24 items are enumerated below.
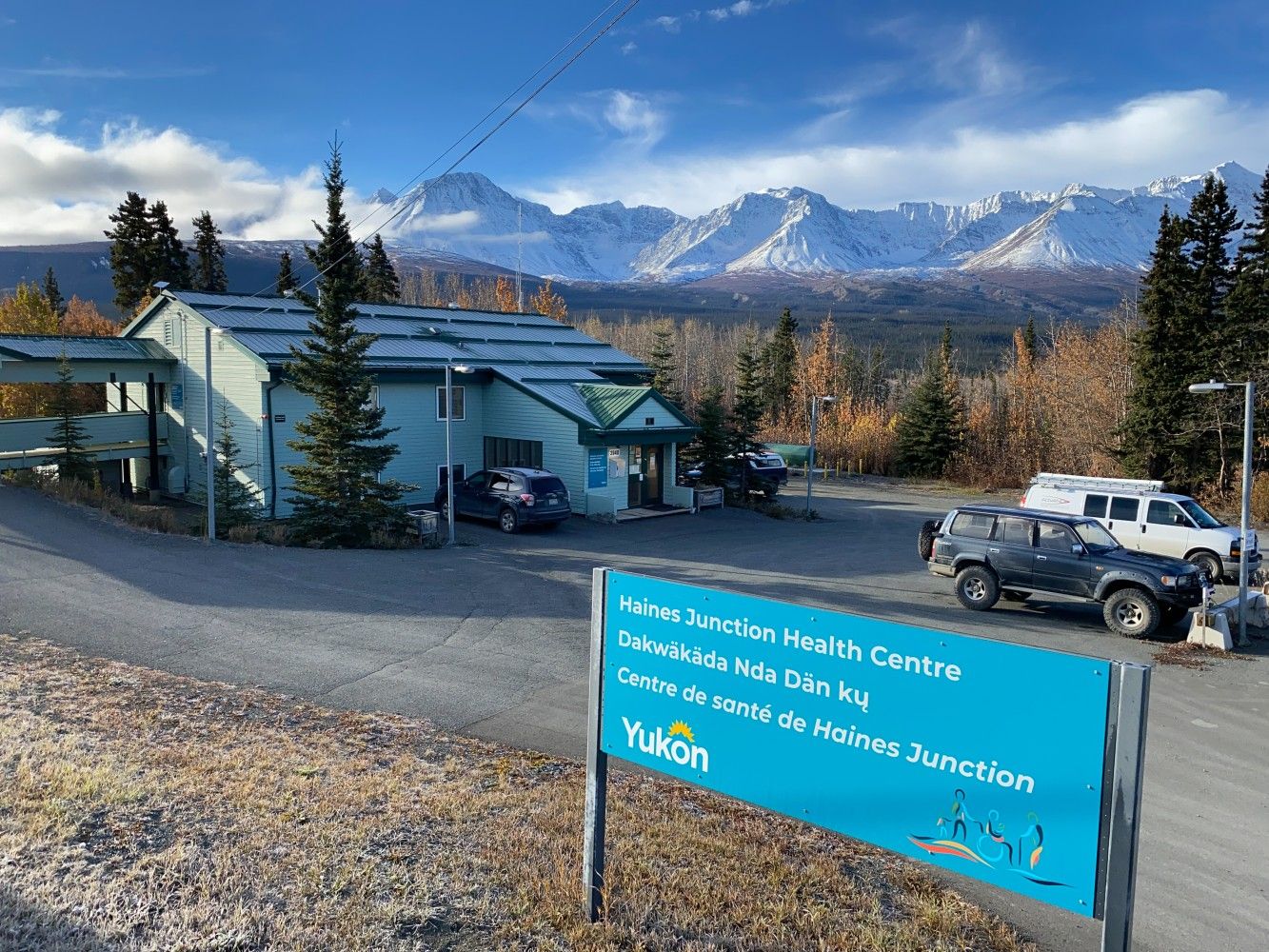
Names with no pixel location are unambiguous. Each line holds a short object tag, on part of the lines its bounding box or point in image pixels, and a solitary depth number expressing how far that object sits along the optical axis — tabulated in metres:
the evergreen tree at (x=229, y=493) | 23.98
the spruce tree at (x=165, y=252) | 54.78
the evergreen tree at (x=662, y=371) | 46.97
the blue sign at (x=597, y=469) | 30.69
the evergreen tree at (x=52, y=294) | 73.86
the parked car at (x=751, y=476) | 37.66
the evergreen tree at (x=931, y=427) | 55.97
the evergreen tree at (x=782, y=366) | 74.12
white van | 22.83
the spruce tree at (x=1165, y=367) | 38.78
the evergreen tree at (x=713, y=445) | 36.59
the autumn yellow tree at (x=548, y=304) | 77.32
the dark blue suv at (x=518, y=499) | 26.66
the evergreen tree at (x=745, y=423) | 37.25
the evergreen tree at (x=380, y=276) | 63.47
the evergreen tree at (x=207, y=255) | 59.97
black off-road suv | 16.53
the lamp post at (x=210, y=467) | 21.20
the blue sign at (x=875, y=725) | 3.81
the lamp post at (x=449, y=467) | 22.71
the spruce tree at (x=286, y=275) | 52.89
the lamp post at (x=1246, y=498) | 16.27
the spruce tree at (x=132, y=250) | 54.47
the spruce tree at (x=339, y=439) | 23.78
